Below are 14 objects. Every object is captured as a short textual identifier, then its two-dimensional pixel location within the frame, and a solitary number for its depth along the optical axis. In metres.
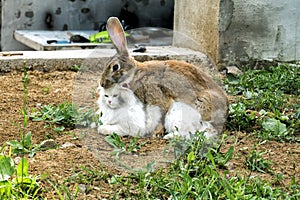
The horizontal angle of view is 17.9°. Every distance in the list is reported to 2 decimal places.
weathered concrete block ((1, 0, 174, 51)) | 12.91
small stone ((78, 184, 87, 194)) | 4.32
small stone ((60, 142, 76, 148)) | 5.15
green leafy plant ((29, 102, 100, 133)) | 5.56
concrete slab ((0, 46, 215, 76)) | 7.72
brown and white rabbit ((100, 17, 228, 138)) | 5.14
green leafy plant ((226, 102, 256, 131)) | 5.74
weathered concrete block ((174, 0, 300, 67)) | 8.01
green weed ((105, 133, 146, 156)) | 4.91
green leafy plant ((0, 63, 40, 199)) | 4.11
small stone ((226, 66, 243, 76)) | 7.70
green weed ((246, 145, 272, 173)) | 4.80
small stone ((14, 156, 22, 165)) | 4.78
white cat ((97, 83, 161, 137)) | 5.15
